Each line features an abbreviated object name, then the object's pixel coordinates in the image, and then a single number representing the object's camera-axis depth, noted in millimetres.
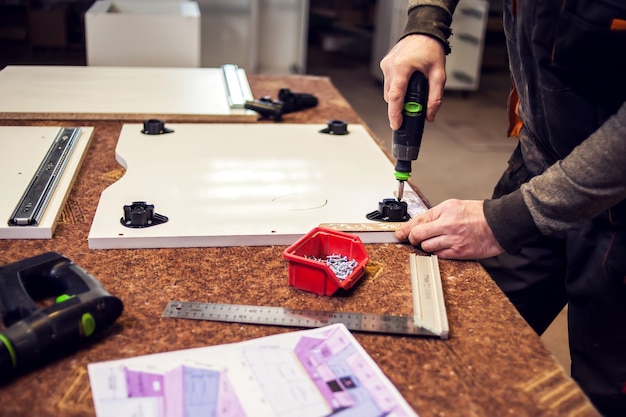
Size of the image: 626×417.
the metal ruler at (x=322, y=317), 829
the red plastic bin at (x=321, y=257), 895
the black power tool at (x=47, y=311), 708
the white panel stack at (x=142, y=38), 2148
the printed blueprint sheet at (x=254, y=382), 673
